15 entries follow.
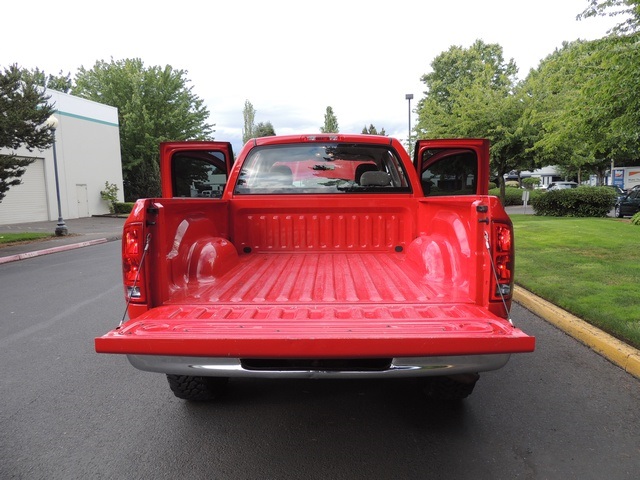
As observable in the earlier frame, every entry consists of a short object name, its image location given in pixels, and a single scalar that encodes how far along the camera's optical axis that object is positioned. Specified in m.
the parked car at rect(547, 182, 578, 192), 40.75
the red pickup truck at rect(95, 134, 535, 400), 2.23
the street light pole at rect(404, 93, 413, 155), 30.04
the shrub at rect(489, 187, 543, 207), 30.77
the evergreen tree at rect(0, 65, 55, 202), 12.52
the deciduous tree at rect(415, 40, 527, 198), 17.89
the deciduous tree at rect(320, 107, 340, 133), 80.75
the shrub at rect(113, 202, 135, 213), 27.76
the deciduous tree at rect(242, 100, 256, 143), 76.74
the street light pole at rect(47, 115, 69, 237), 16.98
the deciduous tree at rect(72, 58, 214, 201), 33.44
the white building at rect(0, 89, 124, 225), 22.53
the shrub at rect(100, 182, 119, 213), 27.59
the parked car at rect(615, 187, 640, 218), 18.16
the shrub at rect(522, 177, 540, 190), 55.87
